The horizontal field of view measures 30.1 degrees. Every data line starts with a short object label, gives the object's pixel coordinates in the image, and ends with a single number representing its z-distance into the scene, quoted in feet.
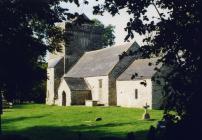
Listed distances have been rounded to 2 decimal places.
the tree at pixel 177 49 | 29.30
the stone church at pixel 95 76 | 151.84
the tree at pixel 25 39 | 36.09
